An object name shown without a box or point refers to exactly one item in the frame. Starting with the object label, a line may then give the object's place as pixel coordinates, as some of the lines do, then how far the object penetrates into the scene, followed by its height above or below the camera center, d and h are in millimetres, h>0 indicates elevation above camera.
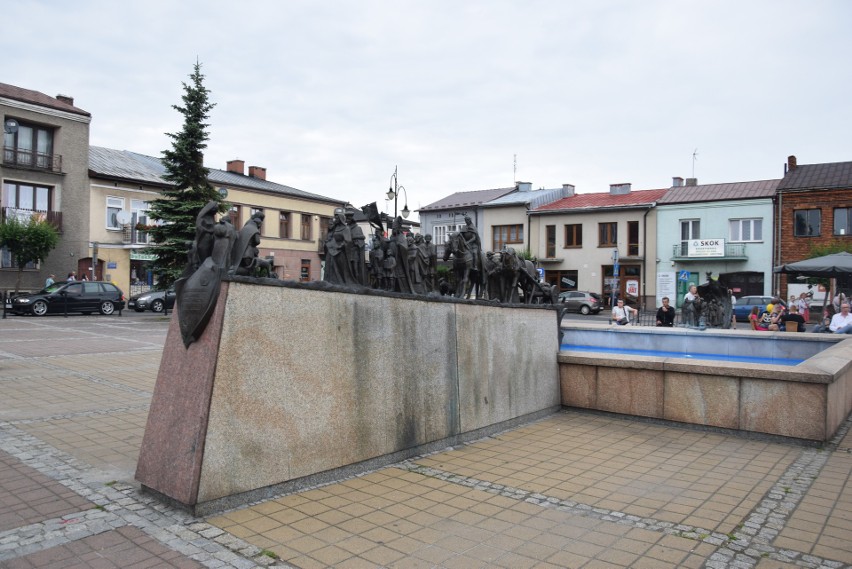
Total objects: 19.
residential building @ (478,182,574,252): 46438 +5263
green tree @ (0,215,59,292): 28683 +1904
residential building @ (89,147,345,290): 36469 +4687
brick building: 35625 +4720
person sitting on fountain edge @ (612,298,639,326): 17188 -533
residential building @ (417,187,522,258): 49000 +5955
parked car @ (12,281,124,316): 24625 -633
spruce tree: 26250 +3853
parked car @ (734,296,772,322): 31255 -374
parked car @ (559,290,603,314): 35594 -432
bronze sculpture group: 7250 +322
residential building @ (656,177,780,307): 38281 +3568
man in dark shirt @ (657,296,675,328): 15672 -507
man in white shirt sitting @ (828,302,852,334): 12968 -473
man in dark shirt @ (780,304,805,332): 15079 -491
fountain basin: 7285 -1145
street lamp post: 19078 +2808
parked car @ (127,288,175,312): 30453 -795
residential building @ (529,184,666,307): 41594 +3471
